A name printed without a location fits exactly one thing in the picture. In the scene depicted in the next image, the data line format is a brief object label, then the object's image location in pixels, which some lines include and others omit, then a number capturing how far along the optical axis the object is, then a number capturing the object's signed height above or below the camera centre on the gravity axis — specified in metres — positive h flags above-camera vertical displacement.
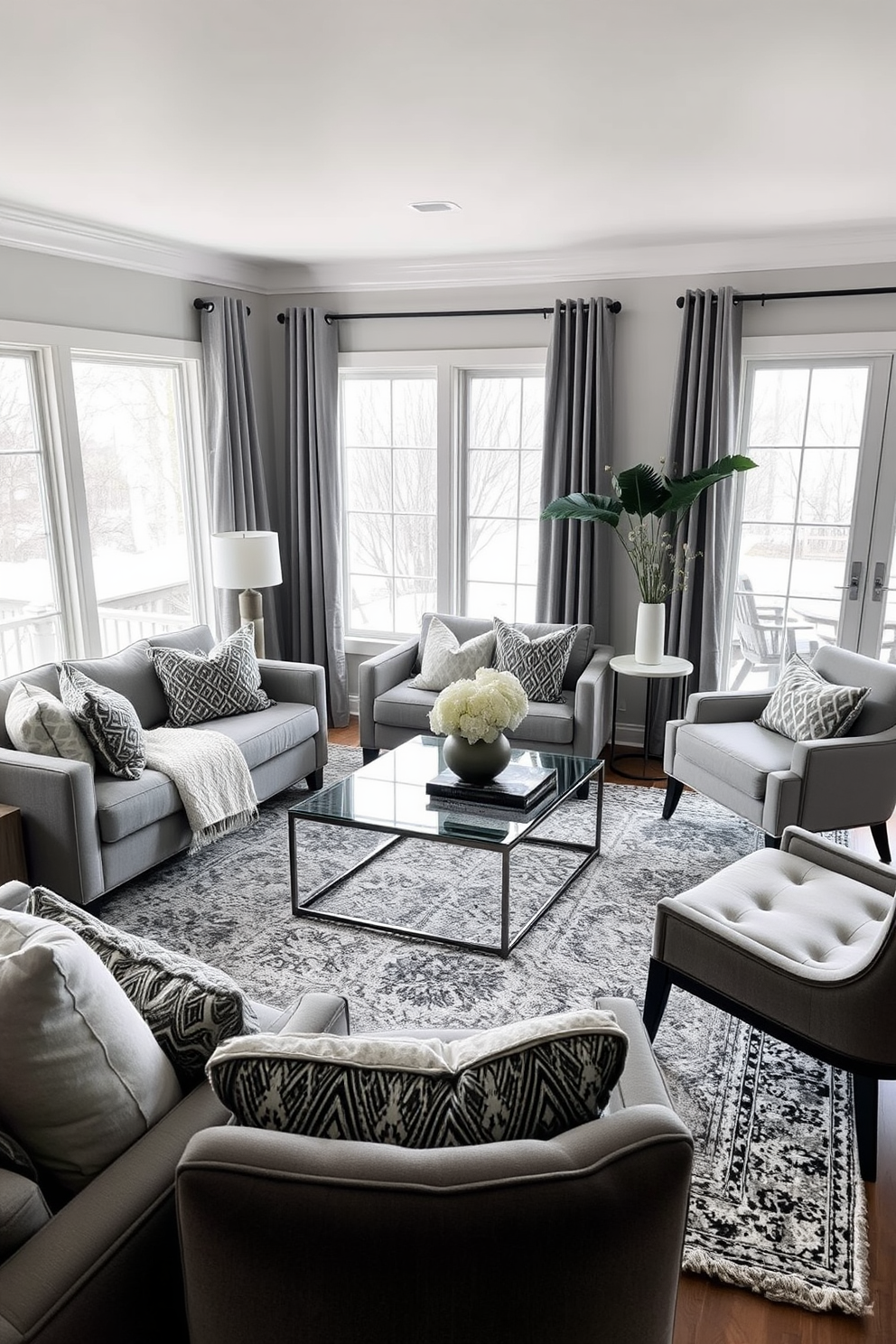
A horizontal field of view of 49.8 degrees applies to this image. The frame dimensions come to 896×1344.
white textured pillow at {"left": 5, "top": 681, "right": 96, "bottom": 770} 3.52 -1.03
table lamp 4.86 -0.59
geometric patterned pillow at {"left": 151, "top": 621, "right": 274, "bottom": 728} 4.34 -1.08
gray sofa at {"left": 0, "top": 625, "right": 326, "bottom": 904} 3.35 -1.30
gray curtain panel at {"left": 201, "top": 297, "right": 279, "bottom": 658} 5.32 +0.04
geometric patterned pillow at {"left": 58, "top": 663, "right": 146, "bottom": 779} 3.60 -1.06
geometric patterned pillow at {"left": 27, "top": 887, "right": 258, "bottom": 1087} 1.63 -0.94
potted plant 4.74 -0.35
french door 4.85 -0.35
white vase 4.86 -0.94
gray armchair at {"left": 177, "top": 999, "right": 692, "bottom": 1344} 1.13 -0.91
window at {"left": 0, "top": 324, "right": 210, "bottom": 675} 4.42 -0.27
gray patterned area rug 2.16 -1.71
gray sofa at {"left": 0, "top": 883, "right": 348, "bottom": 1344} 1.26 -1.09
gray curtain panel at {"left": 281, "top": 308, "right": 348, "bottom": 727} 5.72 -0.40
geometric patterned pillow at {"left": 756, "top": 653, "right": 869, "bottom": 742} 3.86 -1.06
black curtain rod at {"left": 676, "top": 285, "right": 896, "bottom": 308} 4.65 +0.70
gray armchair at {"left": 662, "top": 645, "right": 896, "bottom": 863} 3.69 -1.26
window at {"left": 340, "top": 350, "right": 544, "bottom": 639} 5.59 -0.24
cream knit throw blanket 3.83 -1.33
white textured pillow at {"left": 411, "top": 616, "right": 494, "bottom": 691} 4.95 -1.10
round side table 4.73 -1.11
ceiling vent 3.92 +0.94
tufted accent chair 2.21 -1.26
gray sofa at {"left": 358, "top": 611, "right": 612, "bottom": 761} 4.59 -1.27
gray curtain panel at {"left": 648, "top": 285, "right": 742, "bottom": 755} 4.89 -0.03
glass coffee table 3.30 -1.31
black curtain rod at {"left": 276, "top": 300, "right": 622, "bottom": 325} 5.09 +0.70
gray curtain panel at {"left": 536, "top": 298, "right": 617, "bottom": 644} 5.12 -0.05
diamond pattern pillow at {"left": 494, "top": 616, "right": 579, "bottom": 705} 4.81 -1.07
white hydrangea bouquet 3.46 -0.94
